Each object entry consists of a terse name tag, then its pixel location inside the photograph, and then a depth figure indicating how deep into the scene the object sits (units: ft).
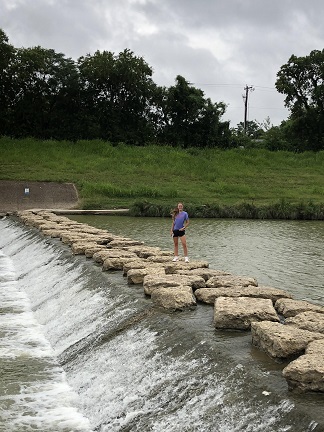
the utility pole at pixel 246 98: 226.79
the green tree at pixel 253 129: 228.43
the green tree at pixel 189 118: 163.22
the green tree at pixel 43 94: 151.23
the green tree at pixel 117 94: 154.81
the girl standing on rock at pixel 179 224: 42.80
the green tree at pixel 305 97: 172.14
